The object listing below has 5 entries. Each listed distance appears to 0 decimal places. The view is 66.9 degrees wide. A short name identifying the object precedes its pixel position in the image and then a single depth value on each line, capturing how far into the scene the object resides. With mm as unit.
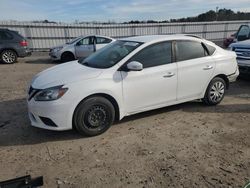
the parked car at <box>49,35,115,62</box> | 9864
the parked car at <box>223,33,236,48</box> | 9171
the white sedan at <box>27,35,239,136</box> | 3086
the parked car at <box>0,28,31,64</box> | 9443
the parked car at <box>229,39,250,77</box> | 5657
